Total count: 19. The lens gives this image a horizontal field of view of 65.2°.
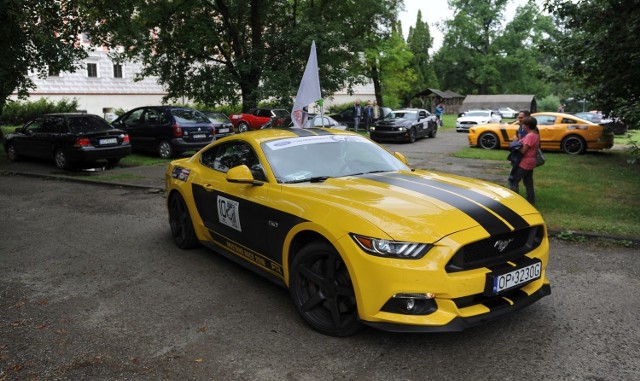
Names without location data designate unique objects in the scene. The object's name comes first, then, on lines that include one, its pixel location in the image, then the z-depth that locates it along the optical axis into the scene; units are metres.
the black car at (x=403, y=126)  22.09
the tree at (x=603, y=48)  10.29
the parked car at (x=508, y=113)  52.91
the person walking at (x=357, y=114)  27.16
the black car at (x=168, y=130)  15.42
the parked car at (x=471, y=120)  30.34
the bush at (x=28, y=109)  33.44
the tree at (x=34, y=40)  10.61
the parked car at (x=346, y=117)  29.70
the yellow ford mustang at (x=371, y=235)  3.31
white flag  8.95
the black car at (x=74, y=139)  13.34
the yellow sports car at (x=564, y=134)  17.26
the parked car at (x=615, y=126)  13.13
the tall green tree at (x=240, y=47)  20.98
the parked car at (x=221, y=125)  18.69
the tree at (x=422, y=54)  65.69
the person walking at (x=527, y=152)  7.96
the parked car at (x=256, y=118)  26.67
